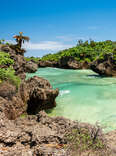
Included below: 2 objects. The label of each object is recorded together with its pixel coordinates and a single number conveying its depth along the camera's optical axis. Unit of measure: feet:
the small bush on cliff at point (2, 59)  19.40
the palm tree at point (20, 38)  94.90
